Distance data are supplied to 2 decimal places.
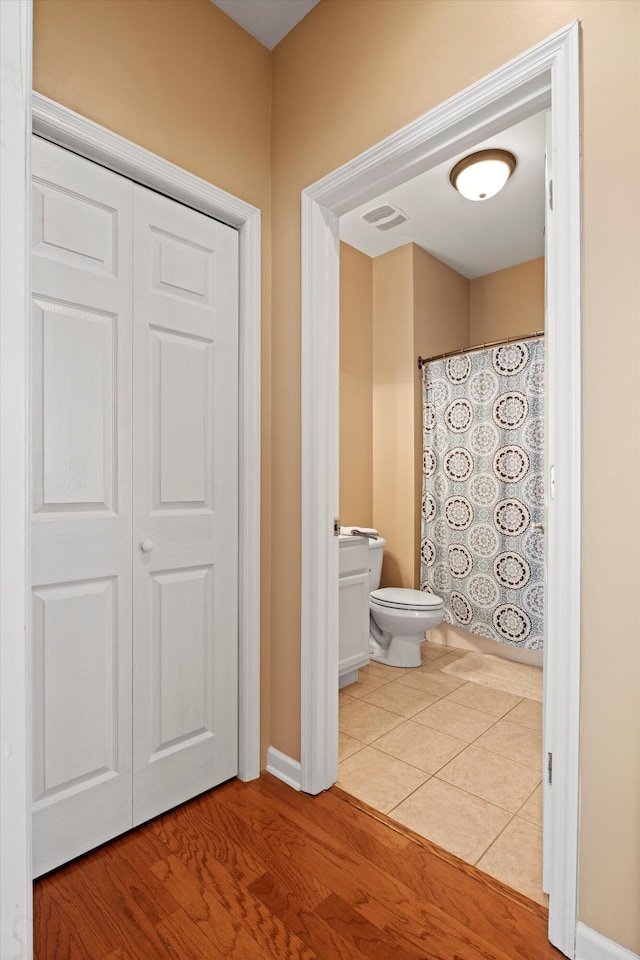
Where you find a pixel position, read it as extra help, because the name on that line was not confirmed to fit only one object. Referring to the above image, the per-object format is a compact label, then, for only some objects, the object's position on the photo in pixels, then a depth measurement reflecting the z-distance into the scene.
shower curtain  3.13
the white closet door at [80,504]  1.42
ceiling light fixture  2.57
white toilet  2.96
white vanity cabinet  2.67
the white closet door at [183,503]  1.64
